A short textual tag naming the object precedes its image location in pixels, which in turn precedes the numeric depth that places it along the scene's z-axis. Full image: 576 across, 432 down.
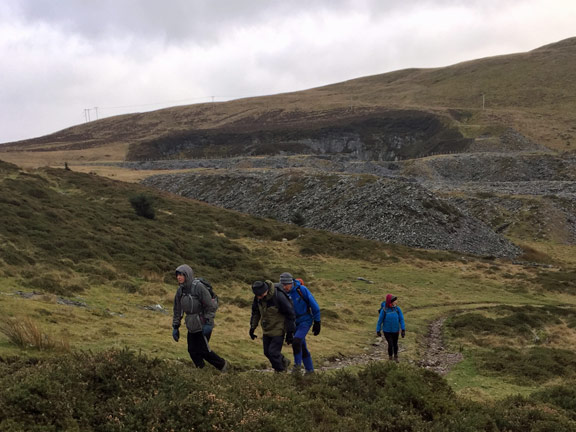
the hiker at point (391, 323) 14.48
